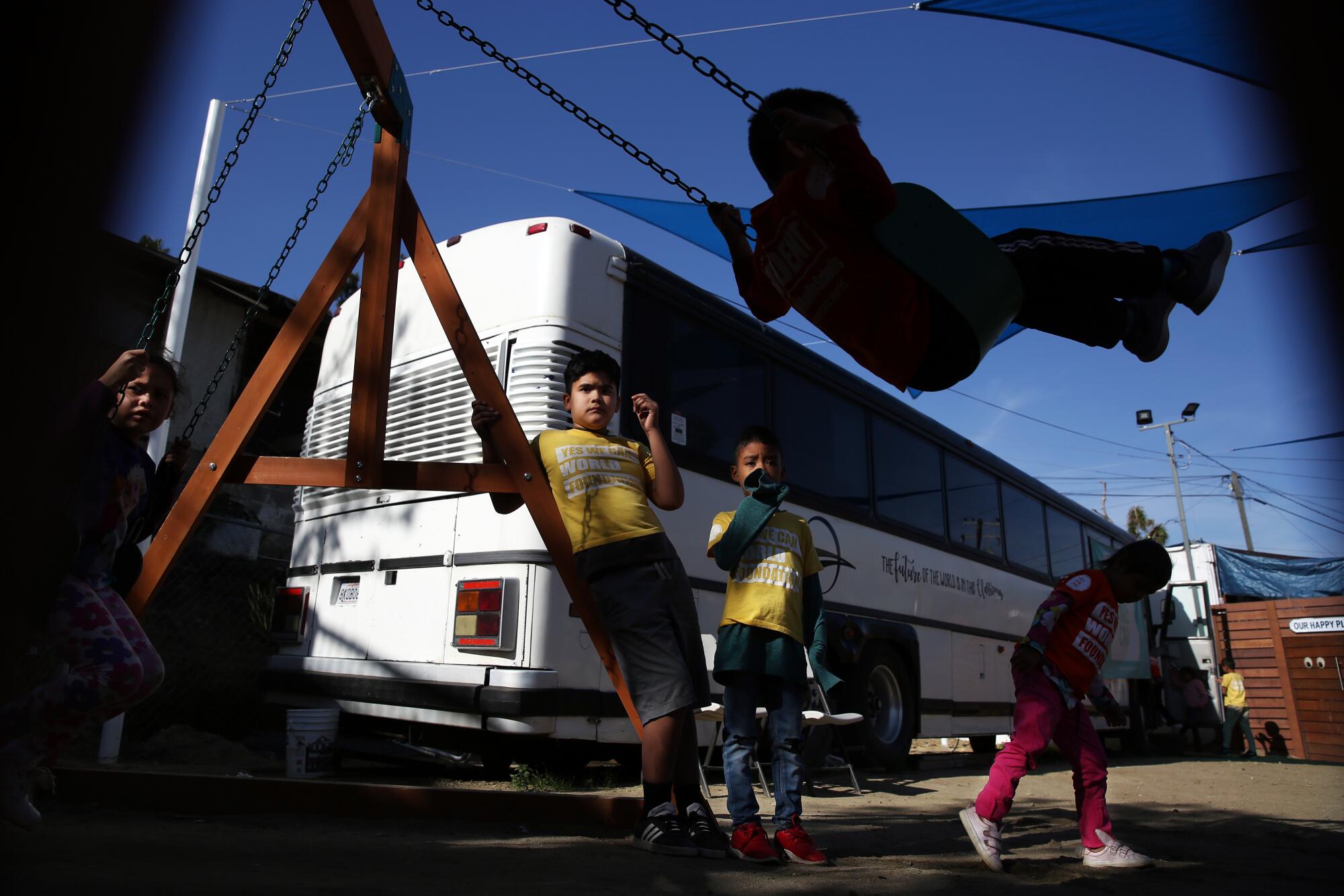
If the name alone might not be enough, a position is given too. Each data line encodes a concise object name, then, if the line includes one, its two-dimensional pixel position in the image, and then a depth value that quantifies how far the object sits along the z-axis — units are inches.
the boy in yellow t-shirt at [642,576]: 108.5
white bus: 167.3
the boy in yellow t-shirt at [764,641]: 117.9
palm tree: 1636.3
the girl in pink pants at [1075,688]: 119.5
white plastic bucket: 179.2
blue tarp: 632.1
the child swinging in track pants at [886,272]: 83.7
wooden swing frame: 117.6
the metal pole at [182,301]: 216.1
